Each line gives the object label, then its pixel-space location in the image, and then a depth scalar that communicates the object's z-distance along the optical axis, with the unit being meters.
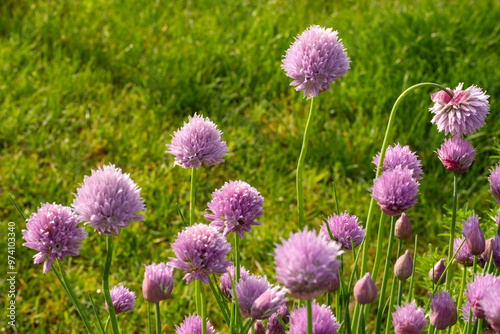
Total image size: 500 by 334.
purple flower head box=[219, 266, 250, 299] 0.65
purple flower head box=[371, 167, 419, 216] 0.62
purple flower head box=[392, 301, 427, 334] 0.62
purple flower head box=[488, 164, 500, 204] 0.64
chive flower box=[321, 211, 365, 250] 0.67
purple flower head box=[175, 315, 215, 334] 0.65
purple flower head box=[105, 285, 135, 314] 0.67
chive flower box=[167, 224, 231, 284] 0.61
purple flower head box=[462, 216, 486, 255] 0.63
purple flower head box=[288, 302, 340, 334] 0.60
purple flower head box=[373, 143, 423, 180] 0.67
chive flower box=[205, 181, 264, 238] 0.64
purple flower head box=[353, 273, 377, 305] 0.62
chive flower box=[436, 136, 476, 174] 0.66
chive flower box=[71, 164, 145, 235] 0.59
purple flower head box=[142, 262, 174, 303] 0.61
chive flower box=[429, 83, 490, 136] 0.65
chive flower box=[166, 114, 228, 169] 0.67
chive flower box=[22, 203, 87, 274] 0.63
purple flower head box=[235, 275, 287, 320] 0.59
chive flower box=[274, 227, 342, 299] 0.55
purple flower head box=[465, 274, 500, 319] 0.59
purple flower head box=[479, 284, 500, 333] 0.57
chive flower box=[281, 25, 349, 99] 0.66
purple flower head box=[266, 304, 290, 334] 0.64
